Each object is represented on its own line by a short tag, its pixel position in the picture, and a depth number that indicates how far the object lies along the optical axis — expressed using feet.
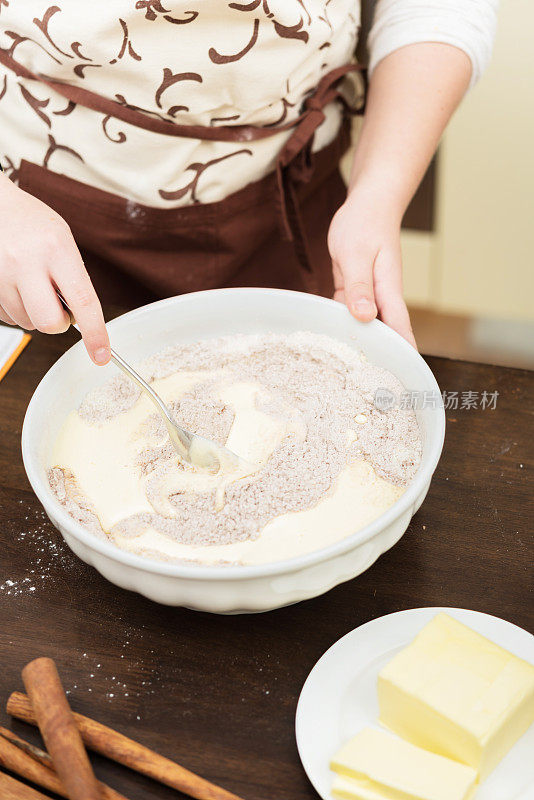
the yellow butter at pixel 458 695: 1.88
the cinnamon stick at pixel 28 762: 2.02
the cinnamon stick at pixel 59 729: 1.89
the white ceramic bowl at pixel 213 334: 2.09
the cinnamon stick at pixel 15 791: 1.97
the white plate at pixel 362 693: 1.94
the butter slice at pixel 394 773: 1.86
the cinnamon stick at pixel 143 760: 1.95
